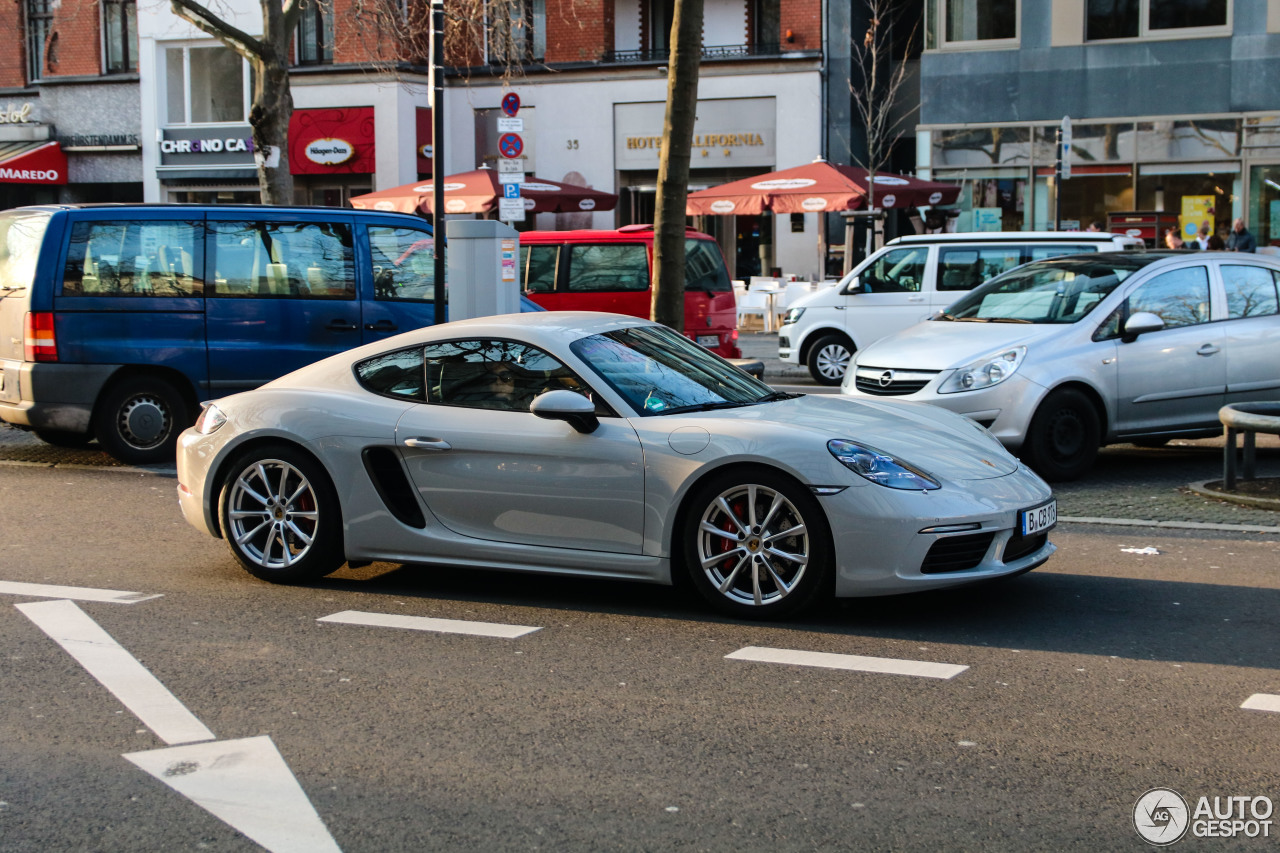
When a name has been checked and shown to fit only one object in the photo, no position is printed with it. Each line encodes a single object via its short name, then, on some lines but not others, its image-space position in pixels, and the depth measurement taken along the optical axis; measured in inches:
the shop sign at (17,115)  1413.6
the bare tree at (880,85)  1192.8
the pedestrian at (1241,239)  929.1
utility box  475.5
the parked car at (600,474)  227.1
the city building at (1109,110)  1047.6
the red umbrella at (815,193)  882.8
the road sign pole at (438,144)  450.9
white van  646.5
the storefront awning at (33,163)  1366.9
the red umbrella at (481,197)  948.0
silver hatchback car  383.6
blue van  420.2
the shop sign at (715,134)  1232.8
